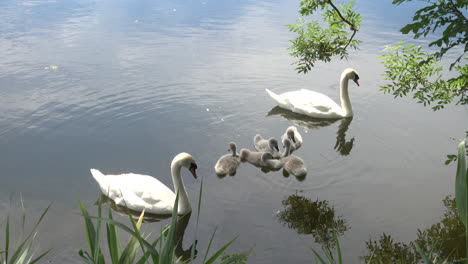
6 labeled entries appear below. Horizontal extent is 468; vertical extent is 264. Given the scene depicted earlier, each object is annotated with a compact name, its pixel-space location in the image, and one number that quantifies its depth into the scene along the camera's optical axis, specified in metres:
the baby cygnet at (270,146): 7.75
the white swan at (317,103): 9.52
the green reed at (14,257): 2.62
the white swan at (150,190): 5.99
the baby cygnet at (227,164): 7.03
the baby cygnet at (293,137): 8.07
